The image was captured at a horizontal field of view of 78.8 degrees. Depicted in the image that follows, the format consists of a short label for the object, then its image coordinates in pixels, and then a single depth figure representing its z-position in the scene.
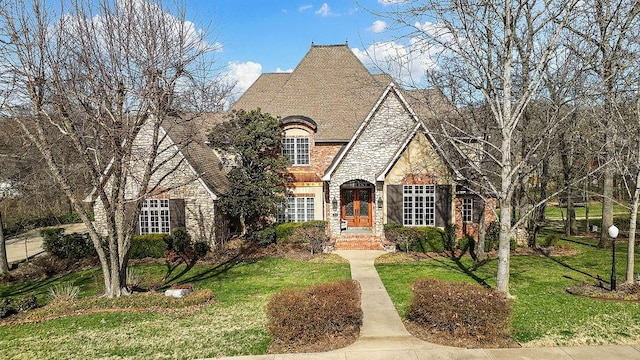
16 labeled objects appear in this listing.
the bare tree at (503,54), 9.91
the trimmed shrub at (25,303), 11.53
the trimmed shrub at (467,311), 8.30
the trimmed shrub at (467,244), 17.81
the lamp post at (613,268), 11.14
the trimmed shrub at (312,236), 18.36
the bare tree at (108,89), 10.83
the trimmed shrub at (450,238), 18.09
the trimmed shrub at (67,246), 18.38
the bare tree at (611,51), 12.17
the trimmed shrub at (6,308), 11.11
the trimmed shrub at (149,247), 18.30
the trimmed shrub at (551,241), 18.53
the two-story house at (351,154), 19.12
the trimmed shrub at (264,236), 19.43
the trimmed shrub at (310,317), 8.35
